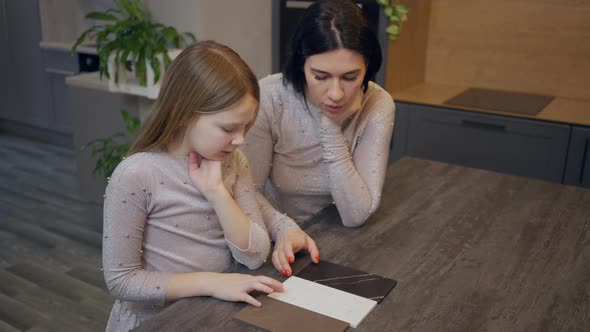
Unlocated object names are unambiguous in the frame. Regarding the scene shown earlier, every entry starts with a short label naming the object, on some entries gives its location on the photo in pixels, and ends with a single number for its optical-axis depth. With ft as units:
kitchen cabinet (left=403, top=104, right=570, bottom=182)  8.70
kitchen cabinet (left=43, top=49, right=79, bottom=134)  14.40
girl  3.85
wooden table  3.68
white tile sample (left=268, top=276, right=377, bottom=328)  3.68
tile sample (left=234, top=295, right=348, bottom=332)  3.49
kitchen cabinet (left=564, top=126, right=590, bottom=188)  8.39
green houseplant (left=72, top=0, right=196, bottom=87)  9.09
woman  4.82
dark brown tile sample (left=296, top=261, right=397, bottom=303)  3.98
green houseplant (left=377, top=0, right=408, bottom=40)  9.19
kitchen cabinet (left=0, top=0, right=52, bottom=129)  15.08
